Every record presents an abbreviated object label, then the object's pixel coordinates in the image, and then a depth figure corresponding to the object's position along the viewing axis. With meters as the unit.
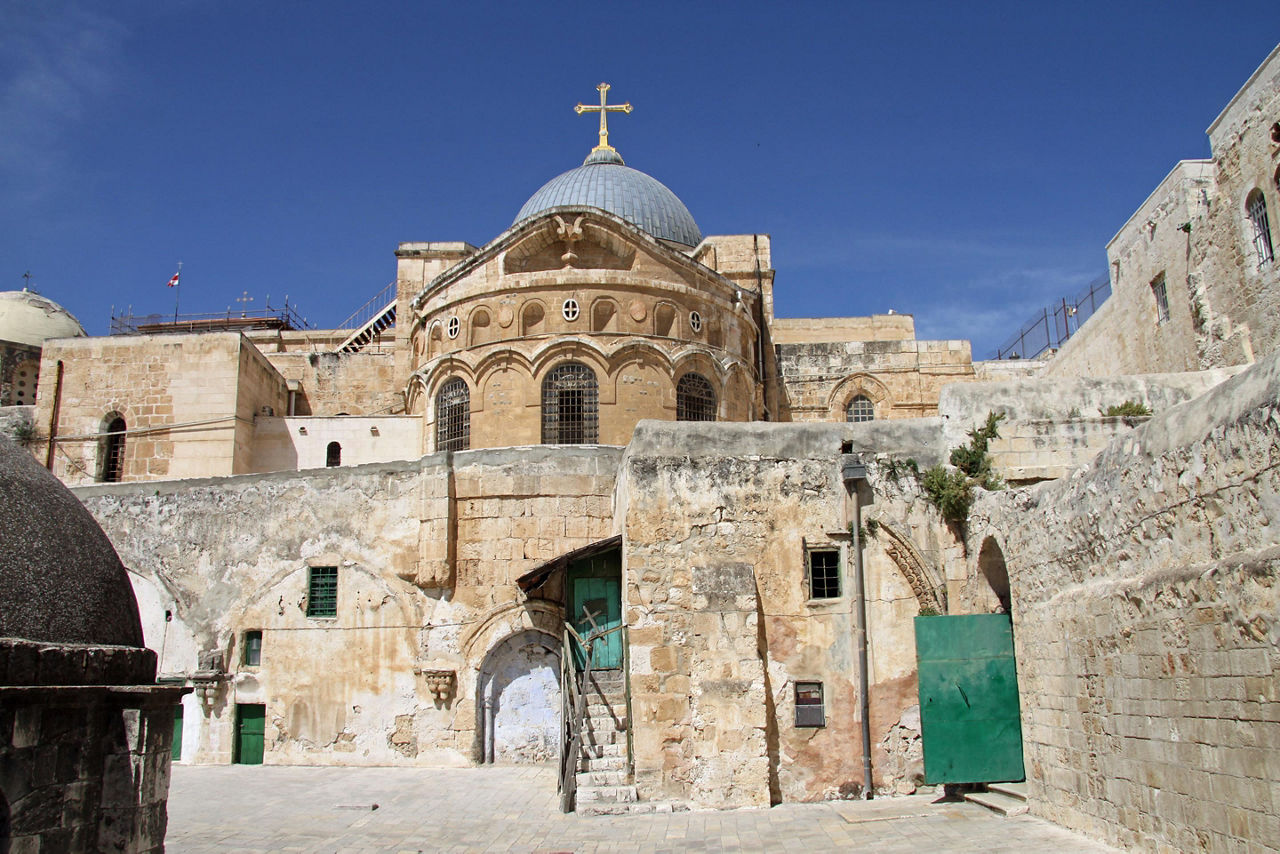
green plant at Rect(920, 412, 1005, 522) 12.03
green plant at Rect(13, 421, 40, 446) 21.58
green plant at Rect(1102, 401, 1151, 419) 12.19
